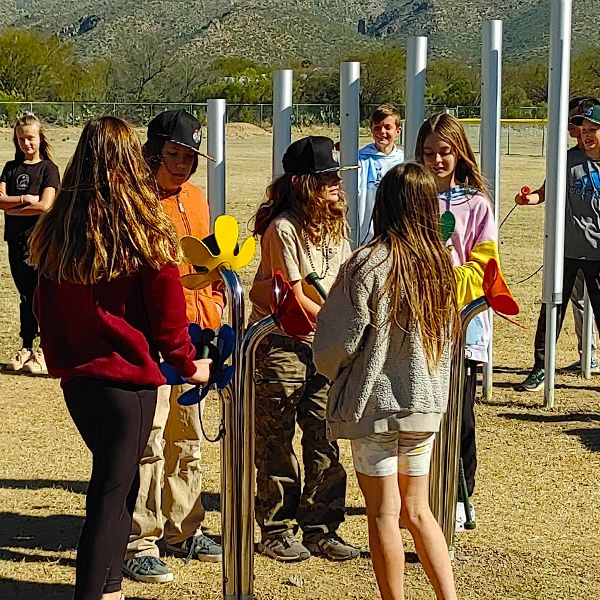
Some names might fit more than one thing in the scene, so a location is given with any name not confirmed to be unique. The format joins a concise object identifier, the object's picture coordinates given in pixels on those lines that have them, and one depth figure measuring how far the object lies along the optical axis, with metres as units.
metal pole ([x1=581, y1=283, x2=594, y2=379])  8.71
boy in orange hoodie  4.88
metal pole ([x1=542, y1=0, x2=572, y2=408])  7.65
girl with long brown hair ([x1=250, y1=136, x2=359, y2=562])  4.91
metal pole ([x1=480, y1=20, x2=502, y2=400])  7.71
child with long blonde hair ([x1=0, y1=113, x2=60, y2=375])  8.88
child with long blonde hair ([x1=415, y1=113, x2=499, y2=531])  5.23
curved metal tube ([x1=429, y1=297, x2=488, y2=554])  4.90
